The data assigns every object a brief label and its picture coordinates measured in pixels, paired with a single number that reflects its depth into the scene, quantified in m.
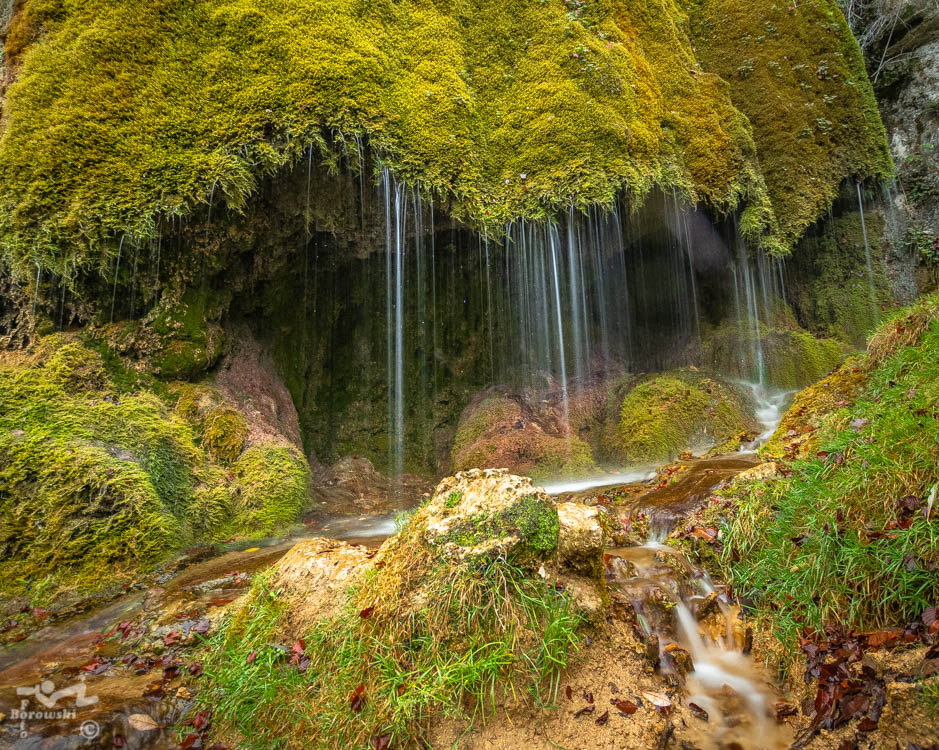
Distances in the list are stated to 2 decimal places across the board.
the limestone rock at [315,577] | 3.02
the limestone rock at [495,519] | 2.59
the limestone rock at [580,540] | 2.89
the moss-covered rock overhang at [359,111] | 6.33
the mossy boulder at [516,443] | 8.06
